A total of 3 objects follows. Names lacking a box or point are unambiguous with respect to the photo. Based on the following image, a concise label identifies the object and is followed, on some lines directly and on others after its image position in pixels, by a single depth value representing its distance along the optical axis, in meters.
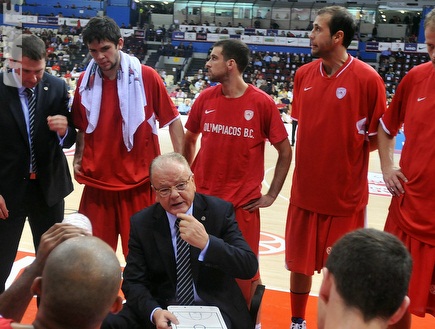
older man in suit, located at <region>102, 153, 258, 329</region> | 2.57
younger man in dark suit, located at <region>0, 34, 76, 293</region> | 3.14
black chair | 2.63
